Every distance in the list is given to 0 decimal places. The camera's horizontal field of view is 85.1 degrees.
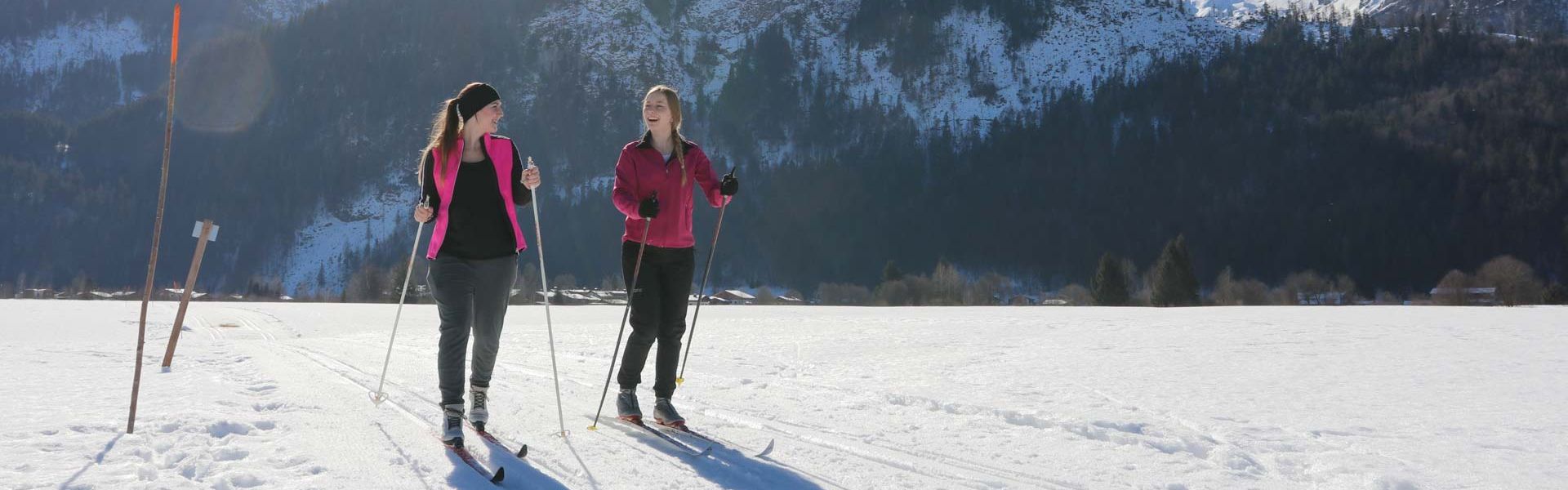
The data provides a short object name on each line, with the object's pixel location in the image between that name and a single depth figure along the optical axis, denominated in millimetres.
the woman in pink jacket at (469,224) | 3938
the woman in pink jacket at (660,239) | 4441
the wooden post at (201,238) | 7969
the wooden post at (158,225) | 3766
